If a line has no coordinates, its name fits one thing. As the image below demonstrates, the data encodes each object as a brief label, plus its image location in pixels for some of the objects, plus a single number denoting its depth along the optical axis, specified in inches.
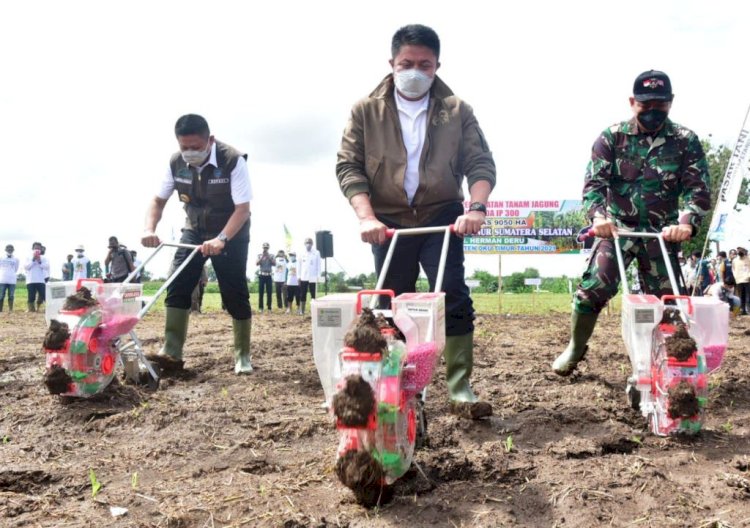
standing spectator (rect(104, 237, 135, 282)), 559.8
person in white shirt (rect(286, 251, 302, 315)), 684.1
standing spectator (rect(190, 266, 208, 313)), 641.6
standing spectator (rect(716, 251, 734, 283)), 656.4
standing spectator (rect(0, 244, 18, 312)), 706.2
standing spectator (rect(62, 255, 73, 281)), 757.3
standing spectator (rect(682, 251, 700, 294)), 711.9
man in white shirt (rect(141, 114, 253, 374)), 218.2
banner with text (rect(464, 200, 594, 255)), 766.5
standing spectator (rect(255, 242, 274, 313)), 712.4
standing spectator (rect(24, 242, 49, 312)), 721.0
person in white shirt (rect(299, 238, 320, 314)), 658.8
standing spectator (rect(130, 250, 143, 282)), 732.0
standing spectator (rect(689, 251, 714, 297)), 739.2
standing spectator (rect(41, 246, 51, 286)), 741.3
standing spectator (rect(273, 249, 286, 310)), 733.3
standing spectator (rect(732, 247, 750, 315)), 629.9
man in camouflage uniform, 163.9
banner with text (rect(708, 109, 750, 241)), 619.5
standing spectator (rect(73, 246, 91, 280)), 711.7
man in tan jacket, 149.0
